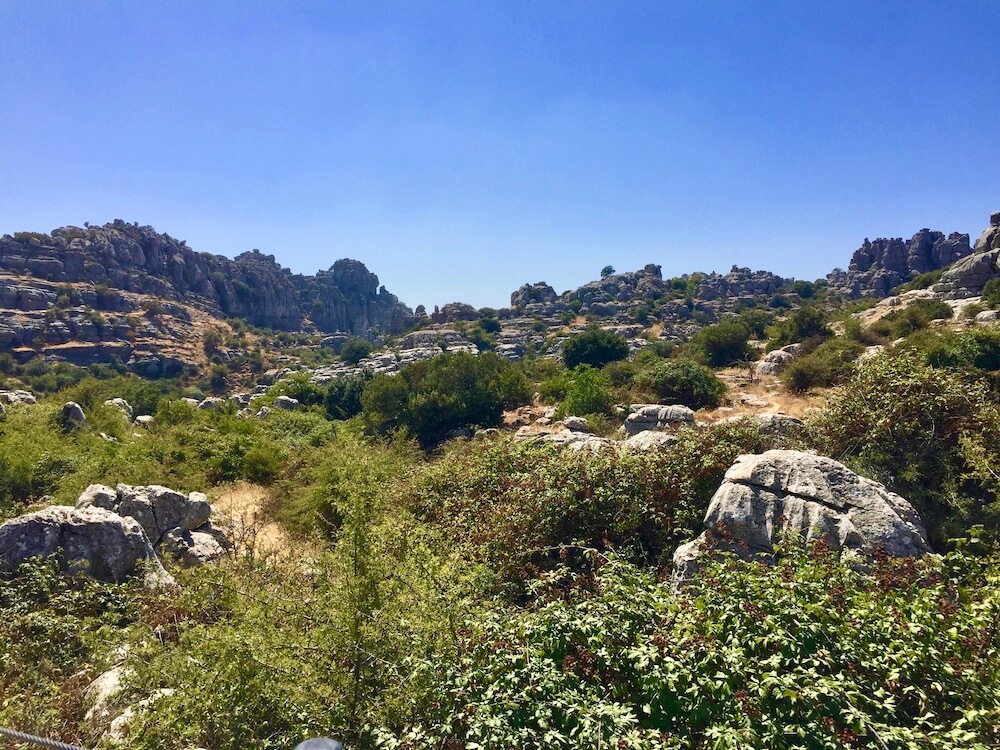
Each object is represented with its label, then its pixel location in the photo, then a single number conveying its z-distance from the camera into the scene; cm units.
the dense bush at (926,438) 692
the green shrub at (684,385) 1728
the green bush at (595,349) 3089
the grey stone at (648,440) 901
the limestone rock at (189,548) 796
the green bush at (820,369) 1733
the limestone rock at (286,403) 2459
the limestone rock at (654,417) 1403
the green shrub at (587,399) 1712
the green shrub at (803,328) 2463
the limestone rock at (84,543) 642
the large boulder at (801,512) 571
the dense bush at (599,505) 706
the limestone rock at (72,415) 1480
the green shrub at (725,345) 2531
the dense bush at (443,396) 1820
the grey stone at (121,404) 1802
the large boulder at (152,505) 806
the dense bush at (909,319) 2214
